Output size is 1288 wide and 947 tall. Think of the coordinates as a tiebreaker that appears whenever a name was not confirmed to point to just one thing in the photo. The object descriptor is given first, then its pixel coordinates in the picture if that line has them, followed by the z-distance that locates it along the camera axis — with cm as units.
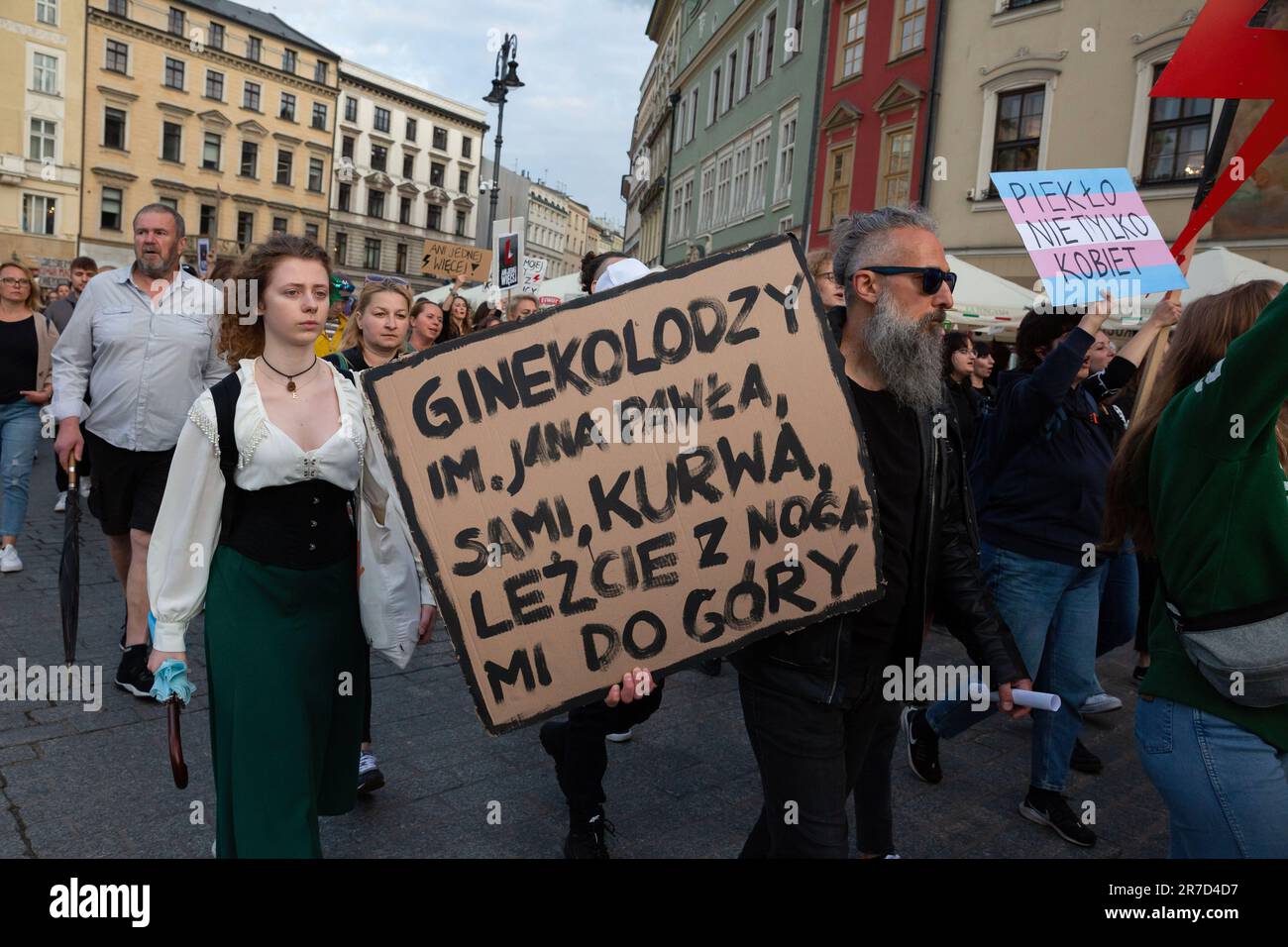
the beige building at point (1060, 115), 1536
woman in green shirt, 211
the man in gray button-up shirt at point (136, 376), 498
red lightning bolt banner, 335
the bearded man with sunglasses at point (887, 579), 247
